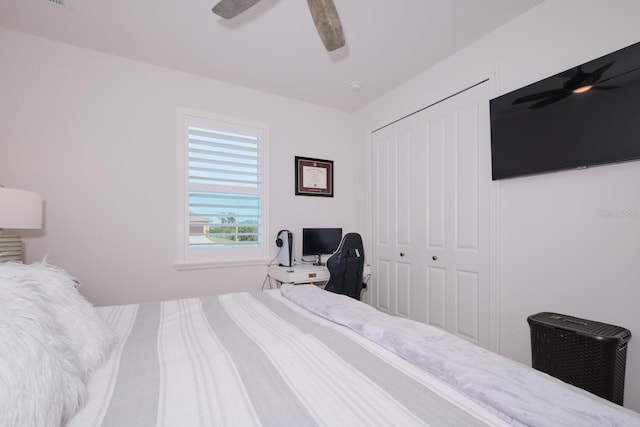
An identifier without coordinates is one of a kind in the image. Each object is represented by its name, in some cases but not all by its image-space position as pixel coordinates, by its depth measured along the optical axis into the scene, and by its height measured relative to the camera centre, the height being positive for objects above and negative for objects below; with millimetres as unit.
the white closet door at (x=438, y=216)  2232 +47
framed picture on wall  3250 +523
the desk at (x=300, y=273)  2699 -530
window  2668 +297
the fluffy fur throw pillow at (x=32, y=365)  525 -317
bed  633 -458
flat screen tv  1473 +618
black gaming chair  2633 -447
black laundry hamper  1377 -691
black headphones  3000 -232
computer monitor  3133 -231
